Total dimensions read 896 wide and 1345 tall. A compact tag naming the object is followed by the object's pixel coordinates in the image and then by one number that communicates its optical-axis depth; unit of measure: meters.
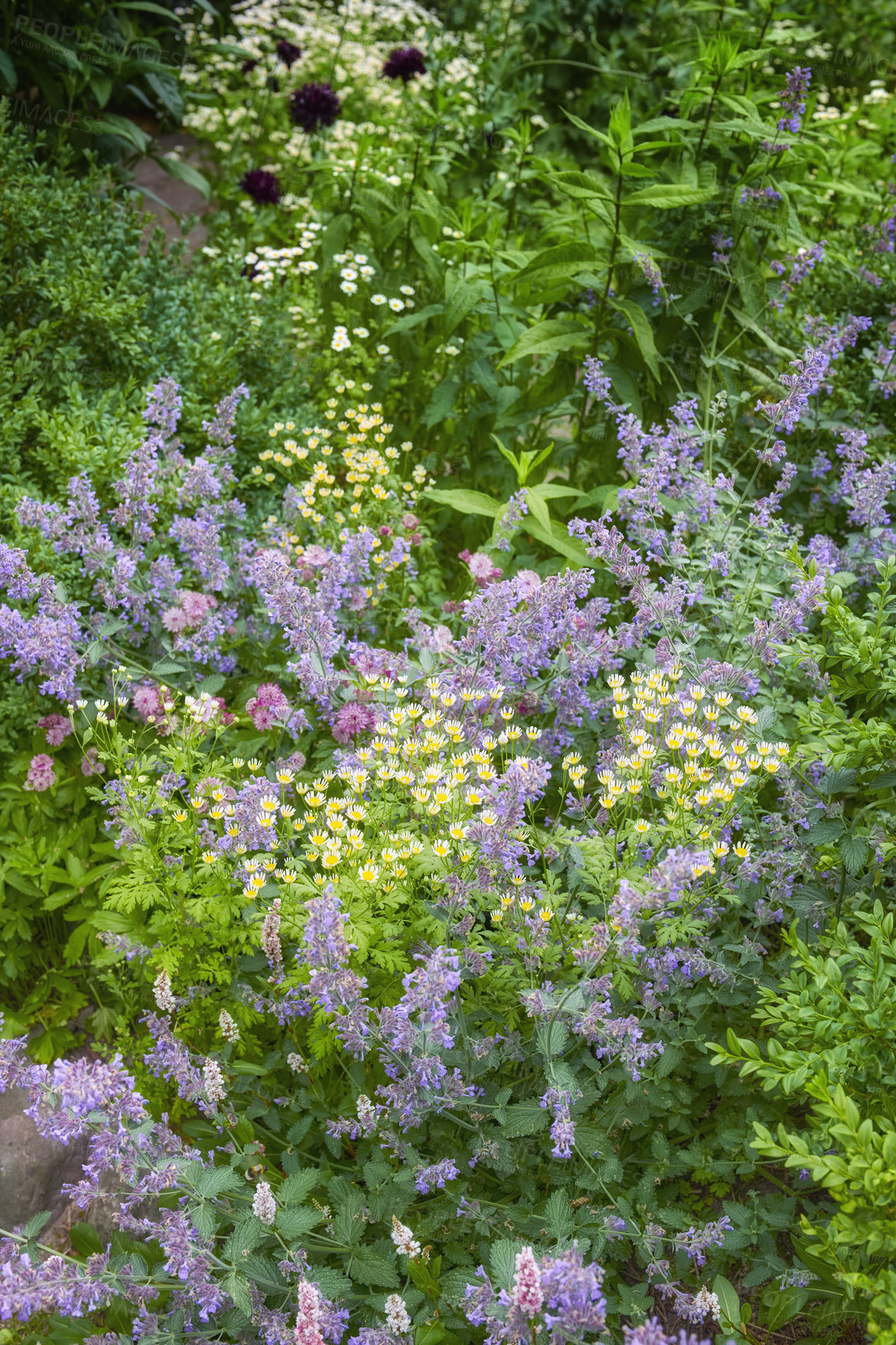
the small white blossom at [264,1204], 1.86
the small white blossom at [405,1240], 1.83
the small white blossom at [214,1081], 2.03
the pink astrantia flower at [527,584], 2.73
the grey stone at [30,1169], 2.71
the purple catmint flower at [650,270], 3.28
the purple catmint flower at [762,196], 3.71
